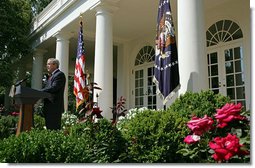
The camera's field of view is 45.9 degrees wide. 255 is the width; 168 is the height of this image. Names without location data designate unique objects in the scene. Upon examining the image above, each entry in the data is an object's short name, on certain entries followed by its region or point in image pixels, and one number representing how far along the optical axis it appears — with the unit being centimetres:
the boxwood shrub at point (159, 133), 378
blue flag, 644
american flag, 1024
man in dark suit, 528
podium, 453
